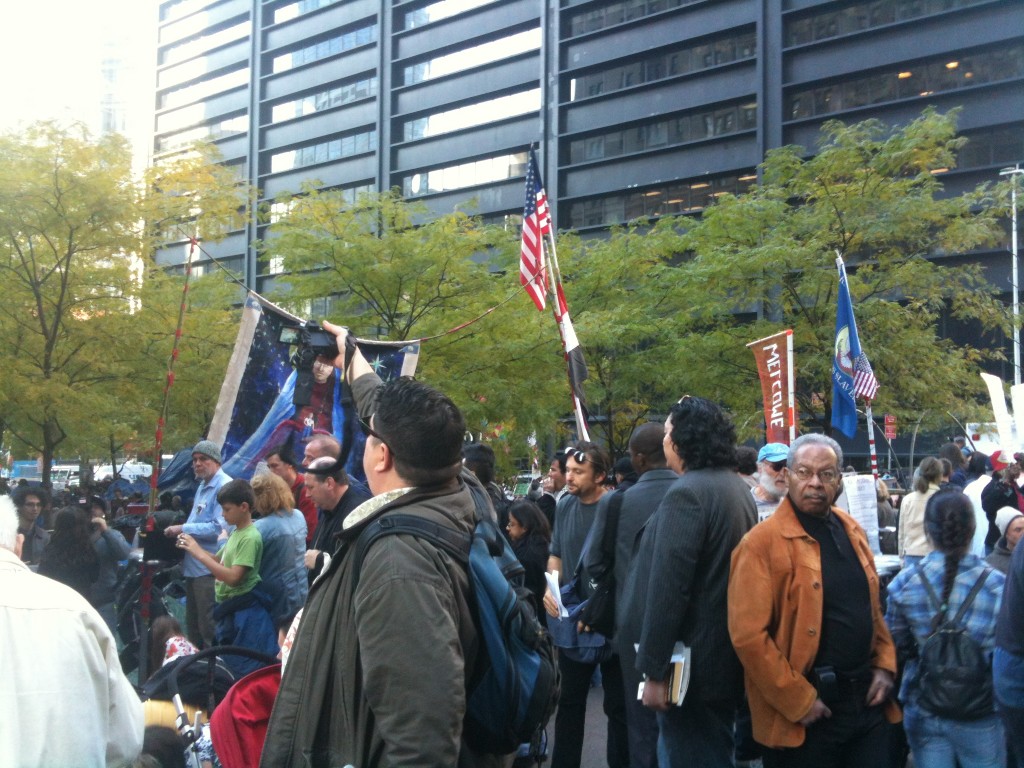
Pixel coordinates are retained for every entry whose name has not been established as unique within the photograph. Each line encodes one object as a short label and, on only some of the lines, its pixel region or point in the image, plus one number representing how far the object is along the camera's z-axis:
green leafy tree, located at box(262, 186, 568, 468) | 20.16
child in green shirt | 6.10
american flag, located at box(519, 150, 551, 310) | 11.84
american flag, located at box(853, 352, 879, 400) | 12.78
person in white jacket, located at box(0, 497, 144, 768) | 2.32
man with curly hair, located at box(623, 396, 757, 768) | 4.15
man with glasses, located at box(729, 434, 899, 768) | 3.88
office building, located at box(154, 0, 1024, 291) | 42.00
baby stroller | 3.67
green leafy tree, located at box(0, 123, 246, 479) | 15.75
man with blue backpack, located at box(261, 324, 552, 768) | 2.35
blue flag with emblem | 12.22
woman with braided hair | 4.39
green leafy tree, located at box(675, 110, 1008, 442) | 19.20
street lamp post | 30.95
